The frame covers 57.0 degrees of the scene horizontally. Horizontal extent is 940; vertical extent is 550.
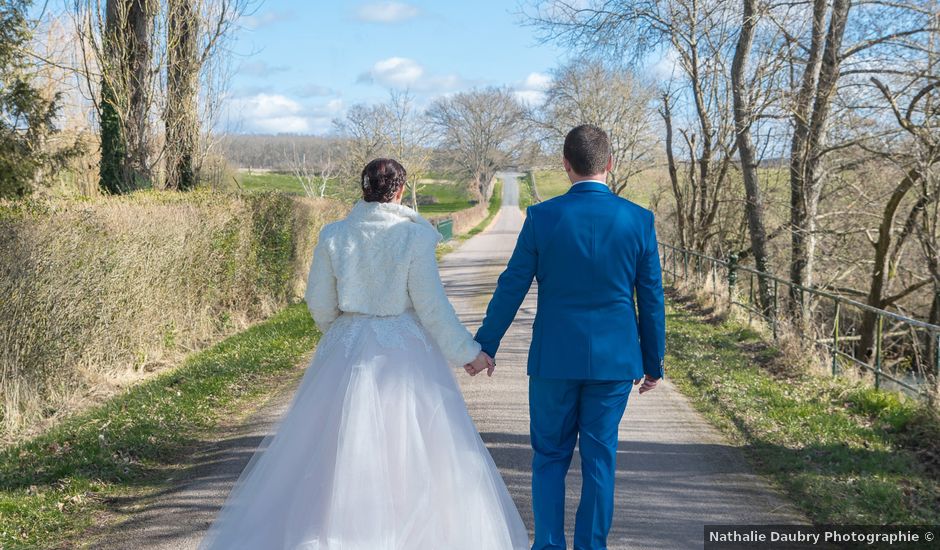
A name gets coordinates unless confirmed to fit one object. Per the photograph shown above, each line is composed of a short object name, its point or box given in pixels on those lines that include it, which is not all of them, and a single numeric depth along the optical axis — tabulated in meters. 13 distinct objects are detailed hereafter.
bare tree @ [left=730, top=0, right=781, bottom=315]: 16.28
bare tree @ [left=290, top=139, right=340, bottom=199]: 45.42
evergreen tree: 15.08
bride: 4.12
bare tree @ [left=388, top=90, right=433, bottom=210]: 49.47
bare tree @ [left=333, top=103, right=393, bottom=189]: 48.66
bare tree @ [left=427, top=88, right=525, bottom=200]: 89.69
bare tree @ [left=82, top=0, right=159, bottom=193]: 14.46
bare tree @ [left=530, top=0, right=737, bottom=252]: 18.75
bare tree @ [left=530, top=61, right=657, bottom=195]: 45.06
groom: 4.29
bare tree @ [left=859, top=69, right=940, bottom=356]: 12.19
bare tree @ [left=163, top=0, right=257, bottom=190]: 15.27
